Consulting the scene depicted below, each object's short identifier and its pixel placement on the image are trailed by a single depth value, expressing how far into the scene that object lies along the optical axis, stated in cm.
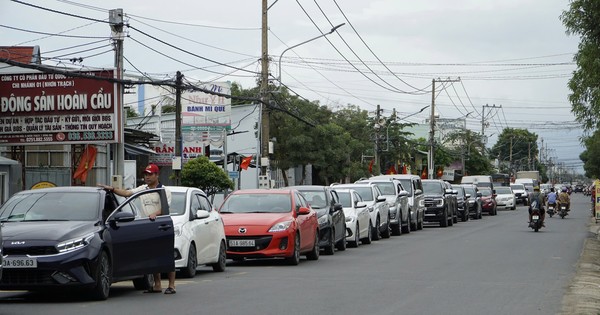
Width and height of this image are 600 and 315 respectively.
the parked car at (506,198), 7231
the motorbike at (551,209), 5456
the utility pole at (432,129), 7700
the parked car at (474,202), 5372
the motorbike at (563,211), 5425
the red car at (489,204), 6066
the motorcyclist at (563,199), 5472
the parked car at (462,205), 5084
